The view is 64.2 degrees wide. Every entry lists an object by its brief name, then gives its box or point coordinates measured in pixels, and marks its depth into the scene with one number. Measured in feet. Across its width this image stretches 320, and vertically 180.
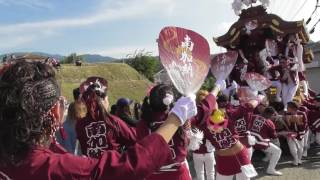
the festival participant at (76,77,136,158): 7.80
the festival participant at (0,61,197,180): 3.36
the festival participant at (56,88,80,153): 9.99
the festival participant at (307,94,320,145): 18.40
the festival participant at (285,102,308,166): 17.24
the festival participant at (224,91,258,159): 11.97
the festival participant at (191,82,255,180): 9.97
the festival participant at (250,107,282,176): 14.94
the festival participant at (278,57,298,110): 18.94
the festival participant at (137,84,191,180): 7.54
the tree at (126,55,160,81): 101.18
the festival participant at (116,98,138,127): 12.11
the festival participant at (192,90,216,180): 12.95
